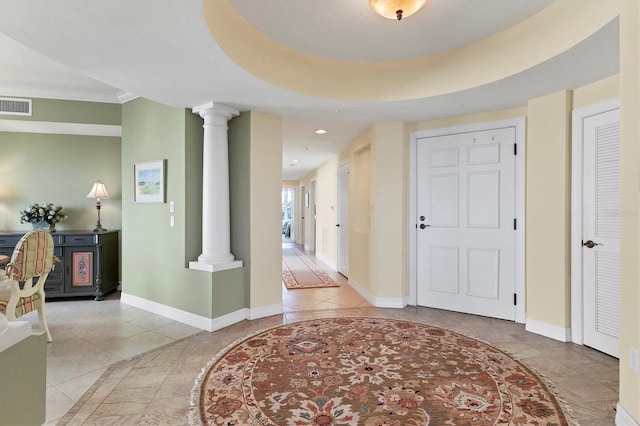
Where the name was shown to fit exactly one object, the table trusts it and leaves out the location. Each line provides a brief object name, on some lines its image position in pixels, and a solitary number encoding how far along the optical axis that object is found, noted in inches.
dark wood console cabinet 161.6
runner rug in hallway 204.5
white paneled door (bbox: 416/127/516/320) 136.9
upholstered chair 98.4
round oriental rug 72.1
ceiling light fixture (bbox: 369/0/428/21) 78.6
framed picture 141.4
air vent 154.8
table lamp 167.6
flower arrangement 165.9
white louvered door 102.5
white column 131.6
